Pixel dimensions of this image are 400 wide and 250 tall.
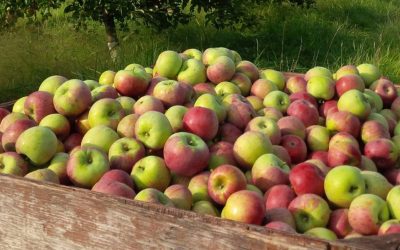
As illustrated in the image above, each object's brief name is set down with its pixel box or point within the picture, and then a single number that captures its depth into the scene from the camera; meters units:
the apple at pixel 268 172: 1.93
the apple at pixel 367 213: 1.65
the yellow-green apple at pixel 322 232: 1.64
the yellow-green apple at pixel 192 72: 2.72
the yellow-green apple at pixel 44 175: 1.84
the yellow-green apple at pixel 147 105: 2.27
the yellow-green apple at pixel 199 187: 1.89
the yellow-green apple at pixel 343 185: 1.79
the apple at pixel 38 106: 2.32
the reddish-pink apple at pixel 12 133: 2.14
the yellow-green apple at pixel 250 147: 2.05
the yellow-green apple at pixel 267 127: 2.20
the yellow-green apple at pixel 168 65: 2.74
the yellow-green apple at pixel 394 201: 1.71
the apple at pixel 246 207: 1.63
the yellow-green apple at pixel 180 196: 1.76
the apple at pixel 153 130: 2.05
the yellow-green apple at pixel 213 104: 2.25
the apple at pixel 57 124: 2.20
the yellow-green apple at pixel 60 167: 1.99
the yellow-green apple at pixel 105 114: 2.21
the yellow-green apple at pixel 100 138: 2.09
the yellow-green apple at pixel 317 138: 2.29
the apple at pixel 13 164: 1.93
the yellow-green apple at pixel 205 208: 1.80
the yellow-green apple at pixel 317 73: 2.87
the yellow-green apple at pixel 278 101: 2.55
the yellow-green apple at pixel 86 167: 1.88
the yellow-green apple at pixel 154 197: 1.67
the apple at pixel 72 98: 2.25
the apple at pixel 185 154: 1.91
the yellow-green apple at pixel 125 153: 1.99
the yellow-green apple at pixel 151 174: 1.88
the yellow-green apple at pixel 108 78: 2.70
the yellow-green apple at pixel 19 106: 2.46
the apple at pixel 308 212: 1.73
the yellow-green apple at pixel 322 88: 2.64
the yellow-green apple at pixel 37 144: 2.00
